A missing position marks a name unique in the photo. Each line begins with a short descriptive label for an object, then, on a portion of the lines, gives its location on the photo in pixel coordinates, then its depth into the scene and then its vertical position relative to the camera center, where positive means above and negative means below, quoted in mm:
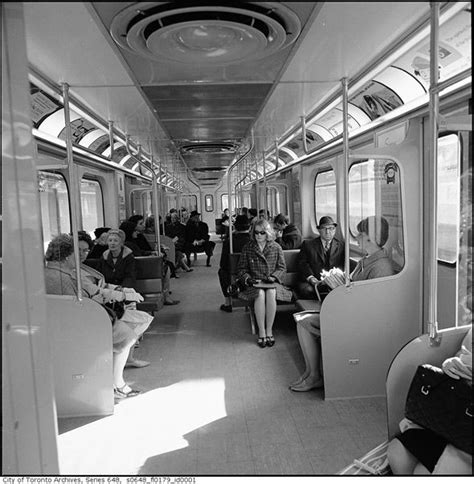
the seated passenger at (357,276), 3523 -555
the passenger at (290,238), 6555 -486
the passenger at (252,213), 11242 -210
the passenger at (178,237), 10398 -673
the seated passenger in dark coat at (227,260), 5977 -680
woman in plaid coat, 4961 -701
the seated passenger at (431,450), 1659 -941
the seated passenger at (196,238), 11135 -741
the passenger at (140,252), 6355 -610
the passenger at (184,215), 14680 -266
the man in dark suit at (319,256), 5020 -575
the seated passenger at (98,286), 3607 -569
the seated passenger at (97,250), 5528 -455
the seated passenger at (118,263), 4684 -521
